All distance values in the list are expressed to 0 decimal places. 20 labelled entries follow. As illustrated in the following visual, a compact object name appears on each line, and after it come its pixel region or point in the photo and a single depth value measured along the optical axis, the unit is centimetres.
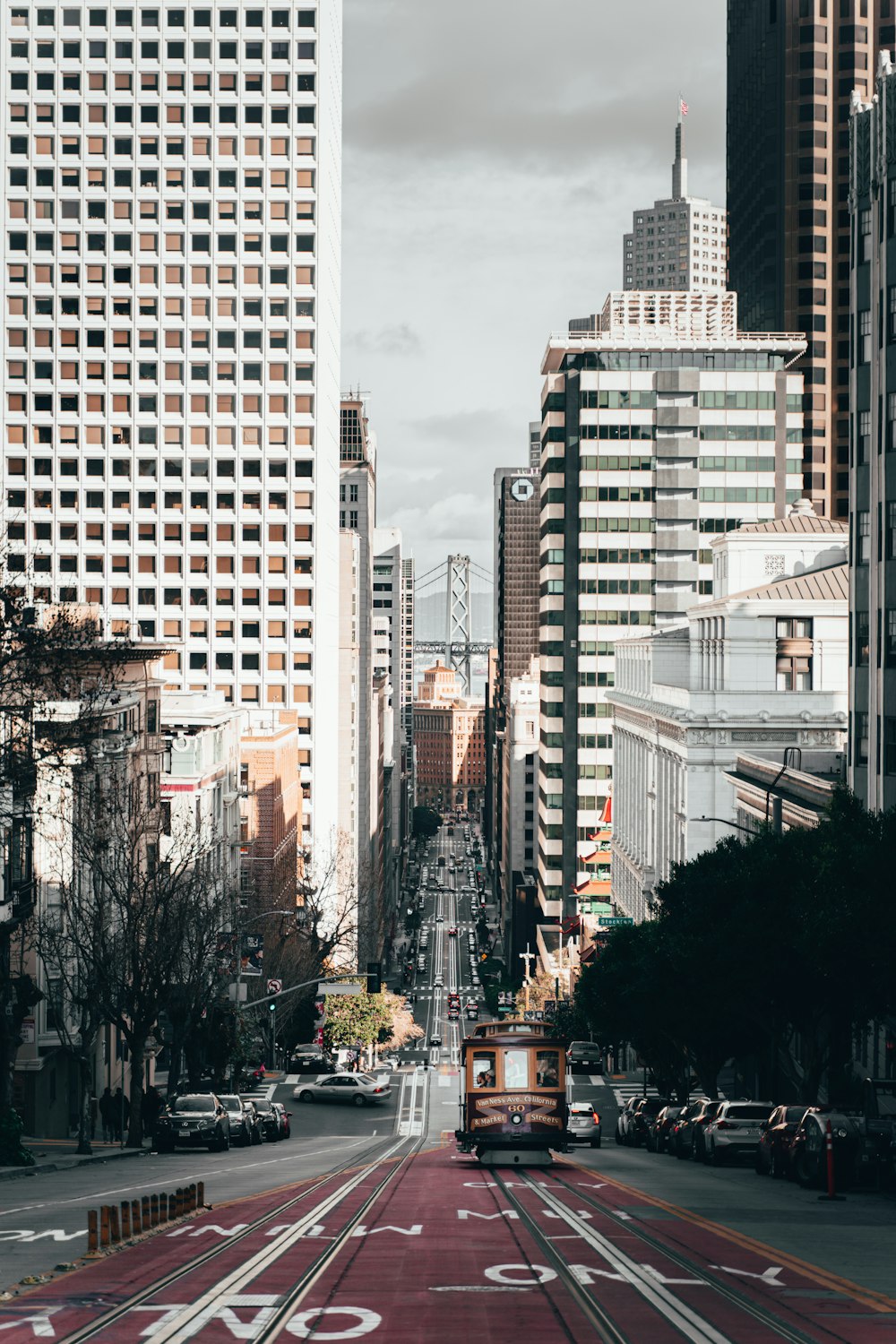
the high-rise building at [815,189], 18112
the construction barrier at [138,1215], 2078
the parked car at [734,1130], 4166
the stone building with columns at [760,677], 9681
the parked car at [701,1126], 4362
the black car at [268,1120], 5784
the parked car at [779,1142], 3520
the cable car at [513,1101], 4038
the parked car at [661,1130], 5035
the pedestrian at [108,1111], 6056
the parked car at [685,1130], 4631
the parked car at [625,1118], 6109
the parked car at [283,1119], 6029
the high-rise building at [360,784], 18980
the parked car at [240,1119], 5144
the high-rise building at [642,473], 15112
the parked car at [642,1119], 5769
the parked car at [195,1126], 4928
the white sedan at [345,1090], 8562
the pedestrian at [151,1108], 5984
